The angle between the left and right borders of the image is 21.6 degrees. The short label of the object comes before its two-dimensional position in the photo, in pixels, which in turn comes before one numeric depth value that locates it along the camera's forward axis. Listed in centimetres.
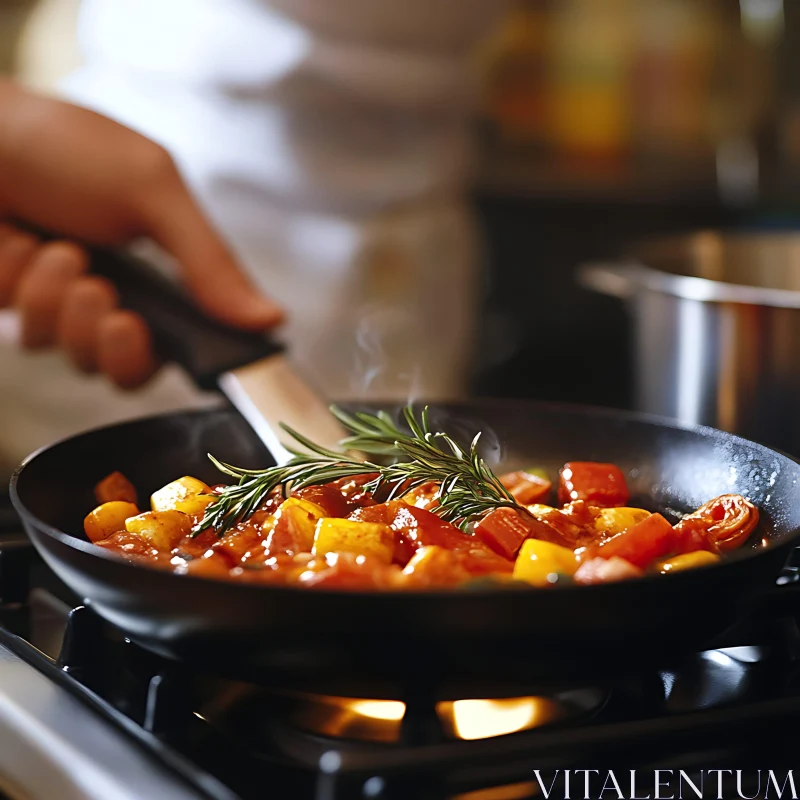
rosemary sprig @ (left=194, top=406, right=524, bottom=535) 73
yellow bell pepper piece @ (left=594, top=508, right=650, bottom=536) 75
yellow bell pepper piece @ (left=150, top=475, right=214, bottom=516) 75
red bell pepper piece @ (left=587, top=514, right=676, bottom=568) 70
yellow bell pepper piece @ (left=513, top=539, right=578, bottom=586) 68
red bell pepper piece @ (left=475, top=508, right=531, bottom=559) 70
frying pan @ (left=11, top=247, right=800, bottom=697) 62
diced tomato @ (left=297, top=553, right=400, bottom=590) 65
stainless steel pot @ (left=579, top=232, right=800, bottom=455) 85
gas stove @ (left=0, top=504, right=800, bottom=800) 62
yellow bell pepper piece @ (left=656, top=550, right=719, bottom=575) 69
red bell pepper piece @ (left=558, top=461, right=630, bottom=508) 78
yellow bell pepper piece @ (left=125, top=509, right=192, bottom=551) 72
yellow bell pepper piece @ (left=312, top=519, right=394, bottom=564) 69
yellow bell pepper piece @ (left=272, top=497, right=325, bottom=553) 71
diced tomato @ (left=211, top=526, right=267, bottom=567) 70
